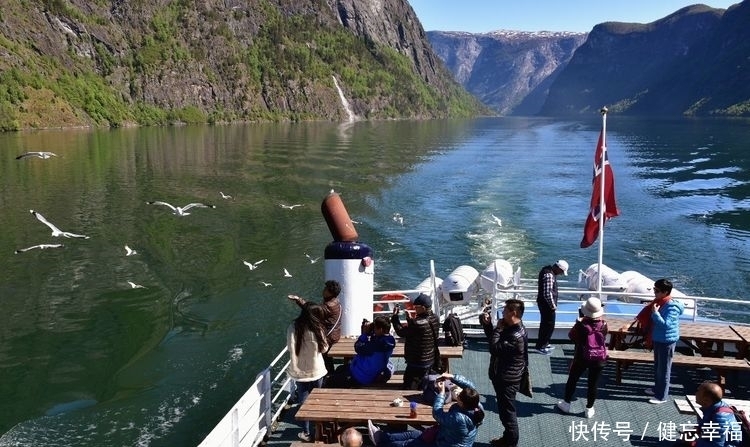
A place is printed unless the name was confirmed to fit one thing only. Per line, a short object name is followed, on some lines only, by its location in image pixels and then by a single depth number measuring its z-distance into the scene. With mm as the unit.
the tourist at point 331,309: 9477
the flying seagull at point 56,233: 29969
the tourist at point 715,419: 6973
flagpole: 13930
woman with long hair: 9062
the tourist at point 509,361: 8344
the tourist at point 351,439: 6785
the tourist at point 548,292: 11578
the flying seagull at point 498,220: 39438
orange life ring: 16395
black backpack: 10500
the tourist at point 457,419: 7238
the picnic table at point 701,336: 11125
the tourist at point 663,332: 9617
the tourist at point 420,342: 9094
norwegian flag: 14195
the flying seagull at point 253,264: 27969
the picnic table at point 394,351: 9914
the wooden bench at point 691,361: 10133
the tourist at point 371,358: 9219
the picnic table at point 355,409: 8109
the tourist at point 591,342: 9117
